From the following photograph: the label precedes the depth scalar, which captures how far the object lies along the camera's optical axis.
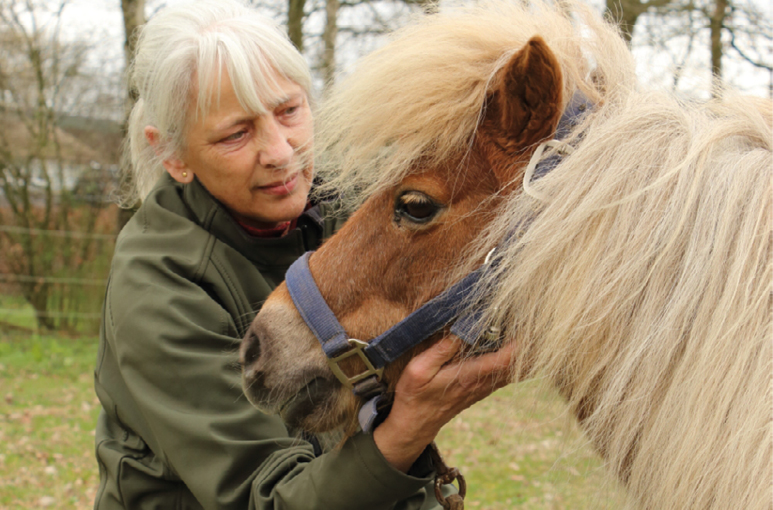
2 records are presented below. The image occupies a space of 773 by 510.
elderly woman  1.69
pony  1.29
